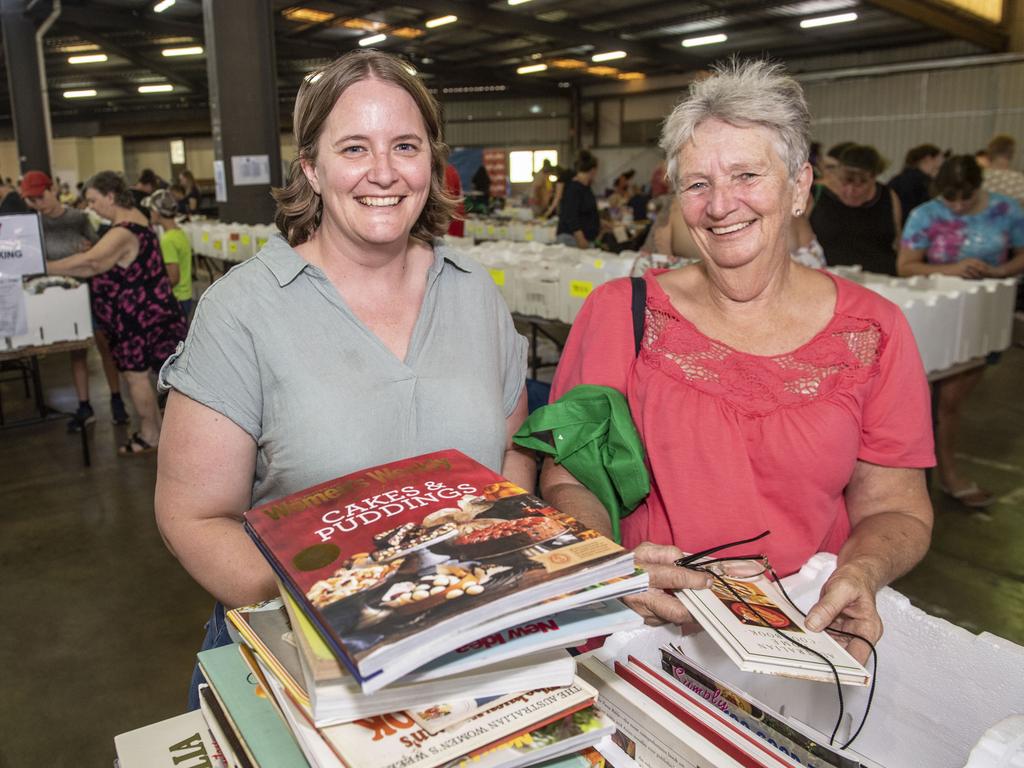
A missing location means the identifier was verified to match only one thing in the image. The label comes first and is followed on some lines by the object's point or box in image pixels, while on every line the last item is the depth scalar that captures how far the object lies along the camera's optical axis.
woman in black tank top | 4.79
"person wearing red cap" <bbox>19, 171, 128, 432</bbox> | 5.66
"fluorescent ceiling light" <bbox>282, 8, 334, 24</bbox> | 15.26
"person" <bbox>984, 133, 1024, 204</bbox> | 6.51
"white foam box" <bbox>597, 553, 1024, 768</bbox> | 1.11
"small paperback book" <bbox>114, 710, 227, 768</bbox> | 0.95
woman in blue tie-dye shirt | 4.23
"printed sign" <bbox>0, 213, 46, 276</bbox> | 4.53
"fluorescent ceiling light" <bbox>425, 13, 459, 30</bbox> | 15.56
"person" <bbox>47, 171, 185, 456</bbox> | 4.93
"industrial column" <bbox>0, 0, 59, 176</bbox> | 14.12
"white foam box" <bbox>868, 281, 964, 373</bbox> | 3.33
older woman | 1.40
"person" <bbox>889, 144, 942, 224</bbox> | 7.50
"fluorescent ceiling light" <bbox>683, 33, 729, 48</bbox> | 17.23
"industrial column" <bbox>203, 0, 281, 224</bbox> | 6.83
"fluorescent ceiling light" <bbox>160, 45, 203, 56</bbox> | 18.62
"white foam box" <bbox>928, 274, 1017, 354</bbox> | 3.63
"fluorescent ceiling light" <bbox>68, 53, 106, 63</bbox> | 20.09
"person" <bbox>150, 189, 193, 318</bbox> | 6.21
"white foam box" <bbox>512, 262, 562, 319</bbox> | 4.73
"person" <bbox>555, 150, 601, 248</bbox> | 7.51
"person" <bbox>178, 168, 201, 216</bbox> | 13.45
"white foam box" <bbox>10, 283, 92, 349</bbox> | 4.68
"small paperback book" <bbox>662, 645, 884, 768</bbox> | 0.83
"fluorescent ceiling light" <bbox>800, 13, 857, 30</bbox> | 15.05
